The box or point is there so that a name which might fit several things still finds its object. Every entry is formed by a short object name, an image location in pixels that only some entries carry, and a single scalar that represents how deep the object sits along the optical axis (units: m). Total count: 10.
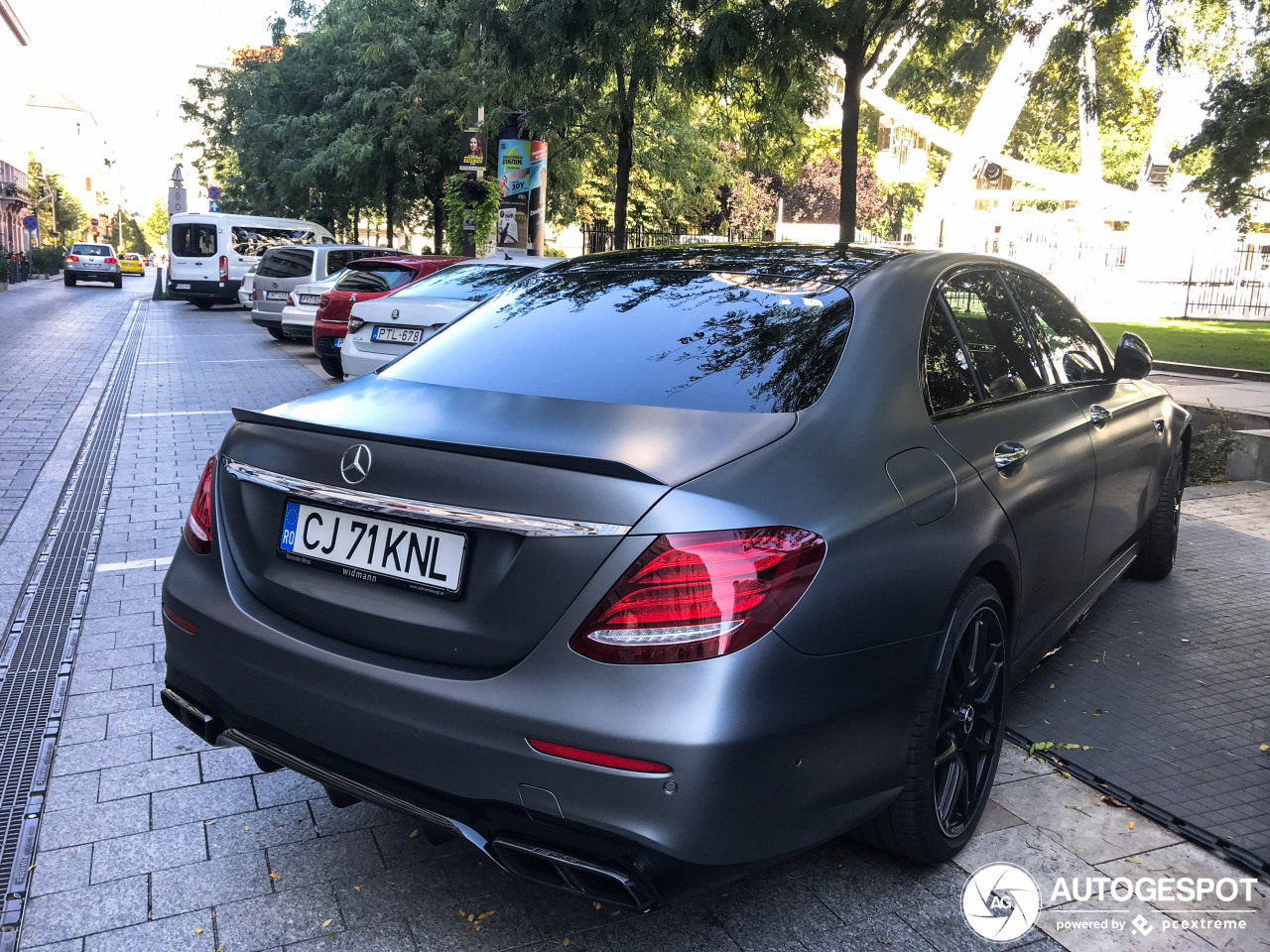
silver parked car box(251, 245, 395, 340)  19.19
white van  29.52
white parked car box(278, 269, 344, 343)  17.25
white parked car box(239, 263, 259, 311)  26.03
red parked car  12.64
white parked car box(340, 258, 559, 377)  9.41
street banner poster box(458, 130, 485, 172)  16.95
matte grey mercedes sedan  2.10
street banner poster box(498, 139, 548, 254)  15.23
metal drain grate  2.94
